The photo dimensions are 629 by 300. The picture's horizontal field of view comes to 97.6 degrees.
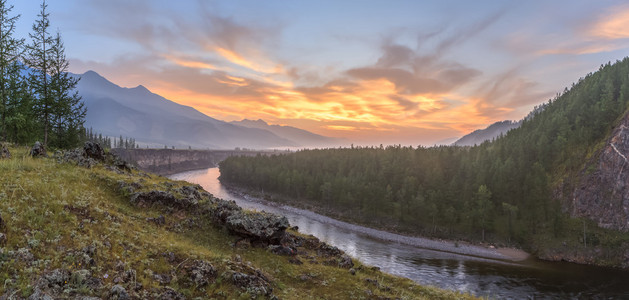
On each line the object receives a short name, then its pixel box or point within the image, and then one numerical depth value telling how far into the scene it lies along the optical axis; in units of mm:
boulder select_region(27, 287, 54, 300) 10513
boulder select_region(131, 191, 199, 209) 23866
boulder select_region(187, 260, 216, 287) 15844
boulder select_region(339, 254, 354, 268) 25531
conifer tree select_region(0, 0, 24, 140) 34781
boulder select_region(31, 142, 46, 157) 25656
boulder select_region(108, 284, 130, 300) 12477
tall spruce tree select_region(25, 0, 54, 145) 41531
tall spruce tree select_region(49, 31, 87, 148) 43656
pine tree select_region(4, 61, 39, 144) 35688
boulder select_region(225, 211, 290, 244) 24047
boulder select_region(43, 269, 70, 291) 11586
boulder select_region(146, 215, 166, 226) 21953
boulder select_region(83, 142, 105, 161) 30923
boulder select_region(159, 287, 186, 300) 13912
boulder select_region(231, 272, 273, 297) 16531
